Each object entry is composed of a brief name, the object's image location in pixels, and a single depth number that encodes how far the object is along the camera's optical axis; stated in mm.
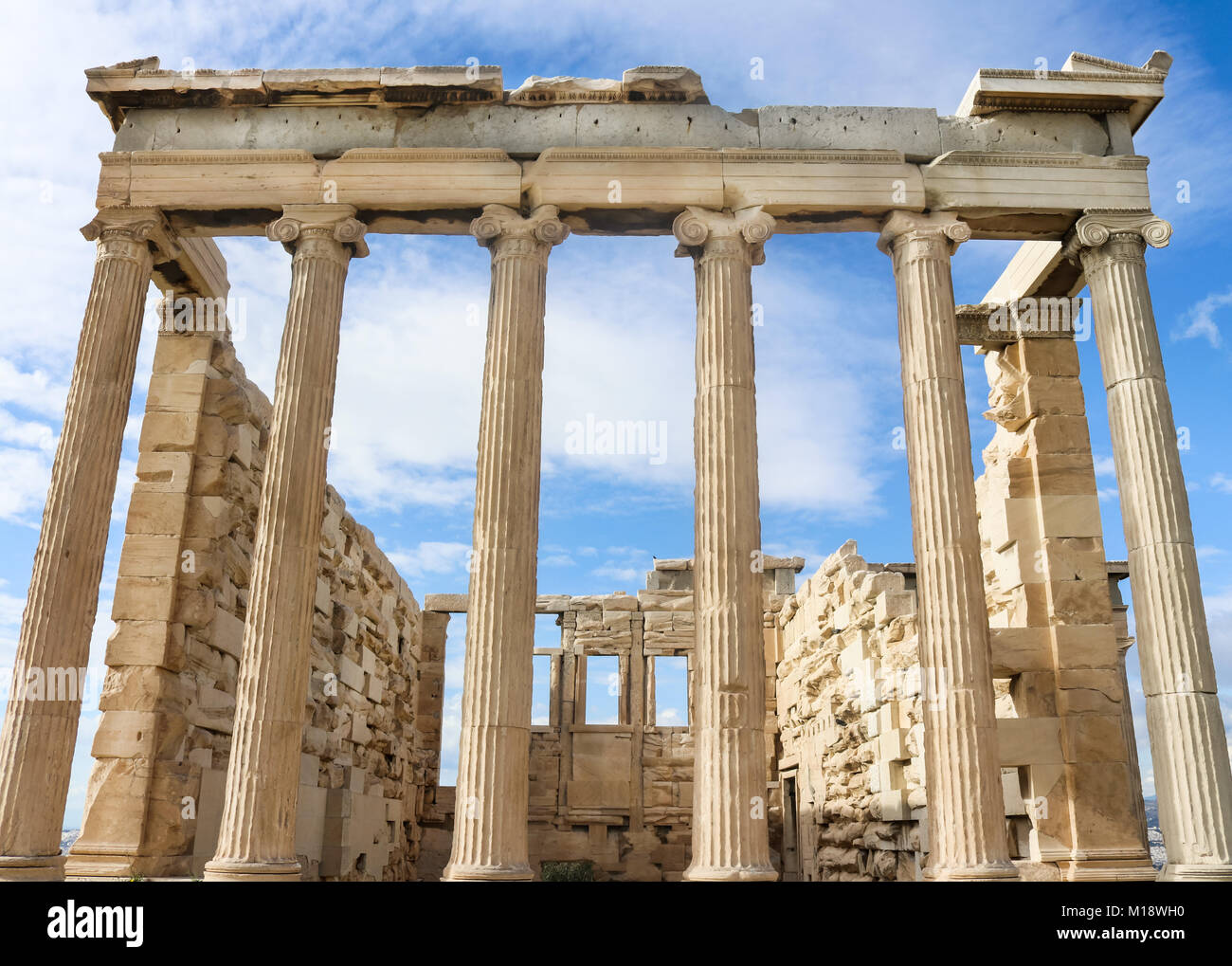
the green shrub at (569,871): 22569
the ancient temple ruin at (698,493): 11992
